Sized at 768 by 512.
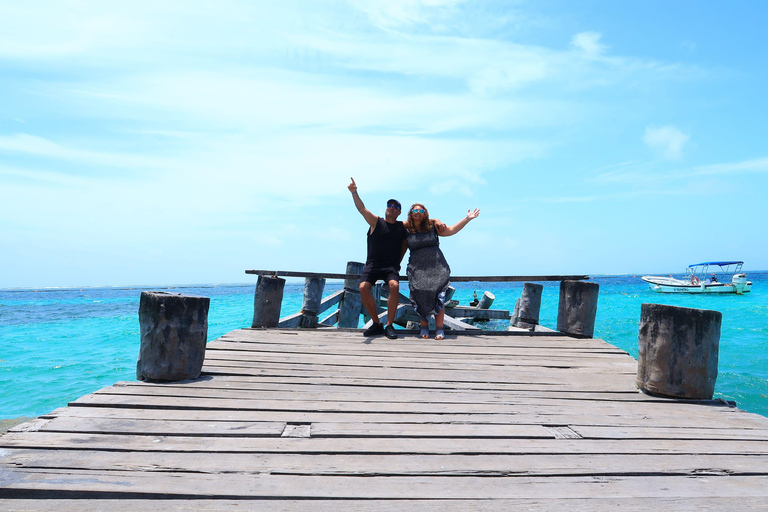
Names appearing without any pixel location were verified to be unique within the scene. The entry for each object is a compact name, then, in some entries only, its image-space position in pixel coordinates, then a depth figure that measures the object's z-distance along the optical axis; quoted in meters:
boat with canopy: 44.06
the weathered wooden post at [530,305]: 7.67
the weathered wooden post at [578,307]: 6.12
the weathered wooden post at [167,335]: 3.78
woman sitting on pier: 6.31
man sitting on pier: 6.40
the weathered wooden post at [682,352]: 3.64
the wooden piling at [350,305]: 8.70
